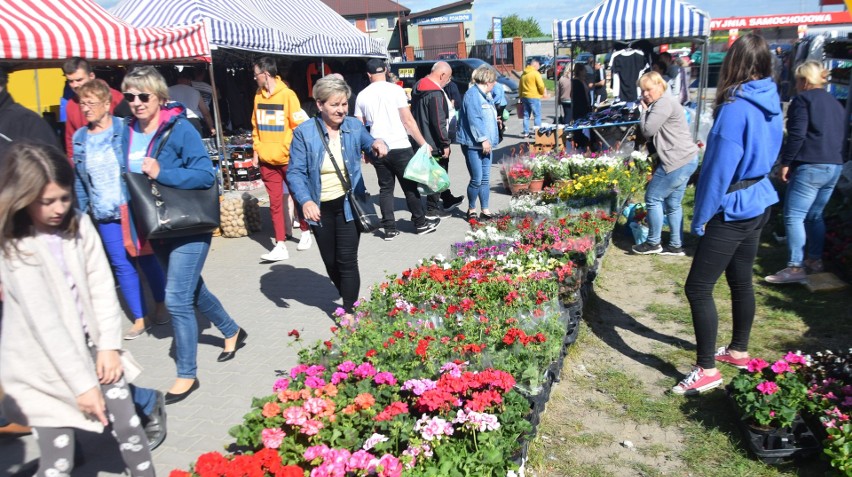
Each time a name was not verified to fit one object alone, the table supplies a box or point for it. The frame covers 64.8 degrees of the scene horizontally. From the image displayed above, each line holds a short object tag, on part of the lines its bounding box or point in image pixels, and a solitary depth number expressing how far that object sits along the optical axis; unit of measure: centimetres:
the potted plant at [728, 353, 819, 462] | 339
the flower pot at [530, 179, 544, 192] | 942
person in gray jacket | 638
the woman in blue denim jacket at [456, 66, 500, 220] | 781
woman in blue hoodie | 368
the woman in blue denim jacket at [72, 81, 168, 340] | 446
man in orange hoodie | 711
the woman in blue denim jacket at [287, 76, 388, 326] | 460
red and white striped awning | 577
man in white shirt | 745
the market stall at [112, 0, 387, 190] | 955
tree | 7669
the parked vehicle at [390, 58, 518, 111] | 1973
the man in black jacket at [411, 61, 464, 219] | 818
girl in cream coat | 248
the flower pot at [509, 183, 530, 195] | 946
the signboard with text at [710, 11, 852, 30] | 3234
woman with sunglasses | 401
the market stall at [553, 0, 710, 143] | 1042
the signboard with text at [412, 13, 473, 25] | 5150
